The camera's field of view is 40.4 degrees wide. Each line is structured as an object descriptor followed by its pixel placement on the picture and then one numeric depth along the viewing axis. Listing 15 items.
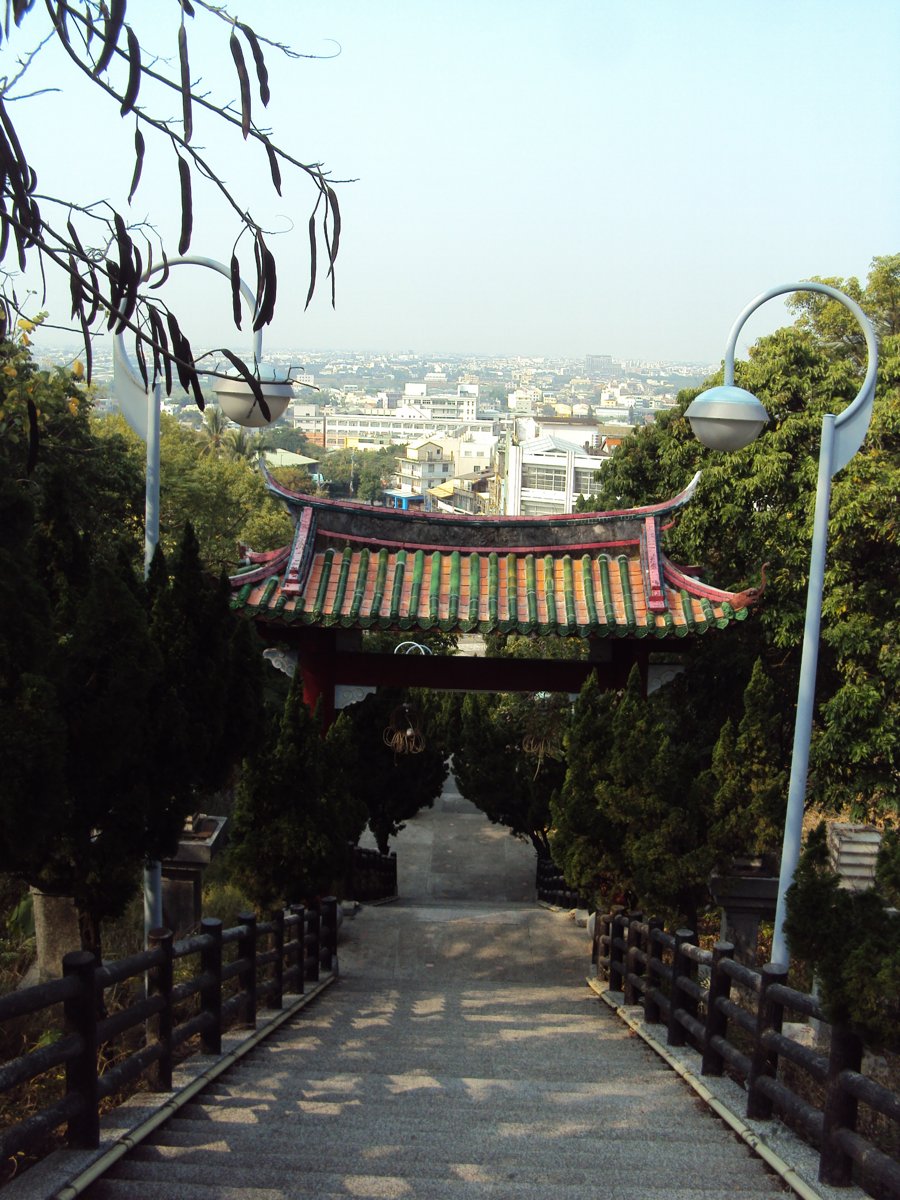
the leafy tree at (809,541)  11.28
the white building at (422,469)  140.25
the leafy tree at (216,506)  26.25
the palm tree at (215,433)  64.96
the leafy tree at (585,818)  8.13
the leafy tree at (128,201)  2.96
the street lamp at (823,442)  6.73
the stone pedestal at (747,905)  8.97
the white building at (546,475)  90.69
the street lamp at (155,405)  6.23
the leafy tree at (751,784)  7.70
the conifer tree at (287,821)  8.46
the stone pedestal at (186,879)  9.05
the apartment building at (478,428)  187.73
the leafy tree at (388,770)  14.45
